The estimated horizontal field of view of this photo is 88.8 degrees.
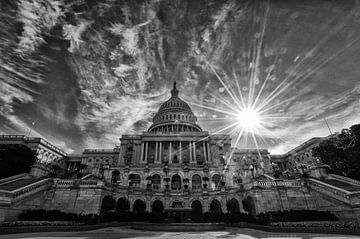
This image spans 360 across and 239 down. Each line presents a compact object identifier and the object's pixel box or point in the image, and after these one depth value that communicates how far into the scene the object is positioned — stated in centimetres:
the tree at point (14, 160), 3991
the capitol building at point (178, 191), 2170
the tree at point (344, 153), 3264
